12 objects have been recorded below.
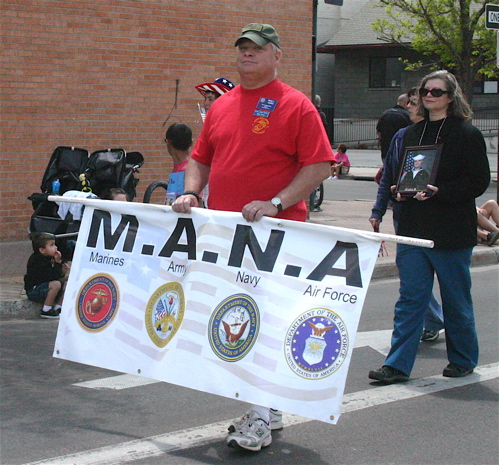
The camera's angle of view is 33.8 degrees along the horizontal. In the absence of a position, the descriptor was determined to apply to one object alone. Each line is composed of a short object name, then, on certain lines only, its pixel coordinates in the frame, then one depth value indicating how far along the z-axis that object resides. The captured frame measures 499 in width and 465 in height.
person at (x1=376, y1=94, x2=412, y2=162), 9.73
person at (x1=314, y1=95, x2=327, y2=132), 14.19
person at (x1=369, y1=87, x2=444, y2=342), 5.87
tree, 23.94
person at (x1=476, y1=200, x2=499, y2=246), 11.65
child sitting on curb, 7.59
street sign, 12.84
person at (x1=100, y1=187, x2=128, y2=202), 7.71
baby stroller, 7.67
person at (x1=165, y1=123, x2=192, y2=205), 6.68
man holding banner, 4.36
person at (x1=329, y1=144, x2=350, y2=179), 21.52
